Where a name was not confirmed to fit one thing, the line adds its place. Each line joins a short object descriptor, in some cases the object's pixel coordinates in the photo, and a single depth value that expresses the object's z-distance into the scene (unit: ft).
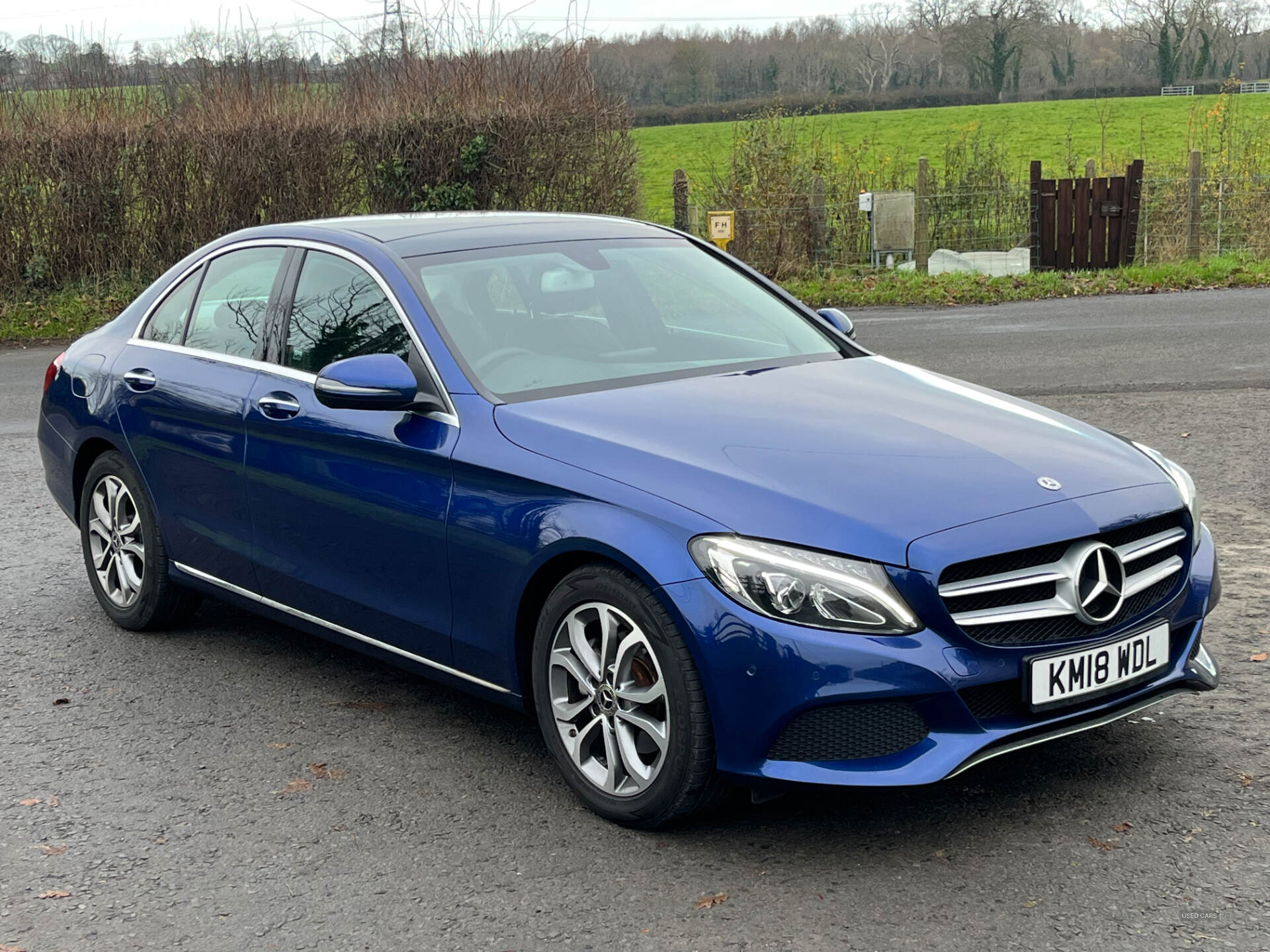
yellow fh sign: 61.77
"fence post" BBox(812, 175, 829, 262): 67.26
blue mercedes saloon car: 11.43
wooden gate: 66.90
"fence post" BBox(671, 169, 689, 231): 67.77
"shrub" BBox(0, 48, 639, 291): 62.49
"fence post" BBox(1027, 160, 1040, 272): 68.13
